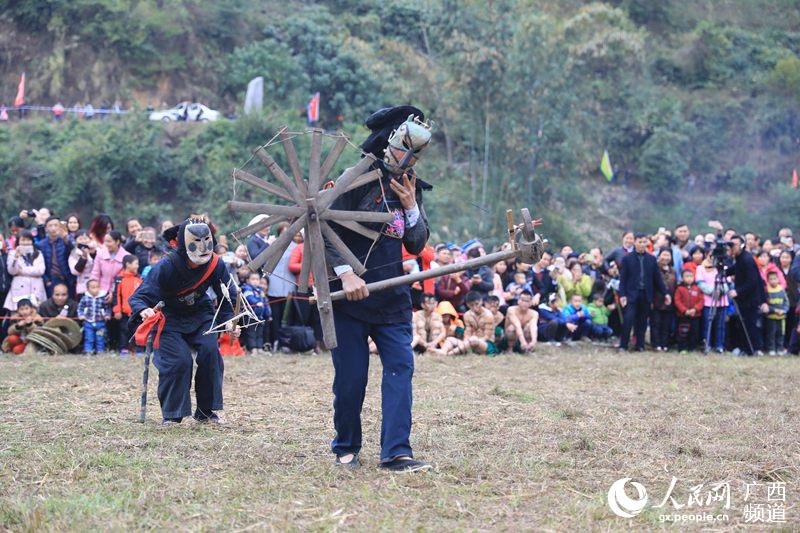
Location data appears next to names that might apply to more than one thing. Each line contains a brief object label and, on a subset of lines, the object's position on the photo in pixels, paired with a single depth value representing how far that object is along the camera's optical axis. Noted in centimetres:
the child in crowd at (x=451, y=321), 1450
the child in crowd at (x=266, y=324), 1420
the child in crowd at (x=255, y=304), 1388
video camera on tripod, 1495
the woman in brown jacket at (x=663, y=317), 1591
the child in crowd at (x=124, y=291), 1318
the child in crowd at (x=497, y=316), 1468
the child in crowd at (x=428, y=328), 1415
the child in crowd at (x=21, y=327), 1334
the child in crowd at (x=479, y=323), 1446
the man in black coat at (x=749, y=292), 1559
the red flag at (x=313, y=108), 3288
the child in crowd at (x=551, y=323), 1570
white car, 3394
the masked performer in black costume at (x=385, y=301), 616
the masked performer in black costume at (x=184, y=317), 793
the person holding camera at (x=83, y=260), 1366
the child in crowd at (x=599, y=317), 1609
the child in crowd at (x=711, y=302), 1554
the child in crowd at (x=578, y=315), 1586
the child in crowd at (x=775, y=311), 1569
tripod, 1527
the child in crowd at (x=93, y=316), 1331
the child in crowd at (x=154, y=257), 1337
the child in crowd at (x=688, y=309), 1574
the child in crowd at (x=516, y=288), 1545
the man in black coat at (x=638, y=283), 1538
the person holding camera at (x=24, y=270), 1363
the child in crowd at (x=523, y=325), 1468
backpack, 1422
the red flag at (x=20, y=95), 3291
